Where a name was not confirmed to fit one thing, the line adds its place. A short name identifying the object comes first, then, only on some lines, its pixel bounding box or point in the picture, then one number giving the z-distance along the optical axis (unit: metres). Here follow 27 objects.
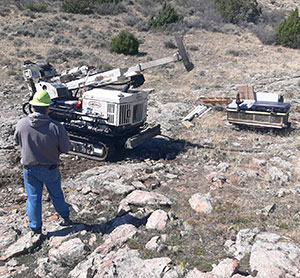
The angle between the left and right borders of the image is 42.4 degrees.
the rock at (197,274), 4.24
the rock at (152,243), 5.02
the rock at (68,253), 5.02
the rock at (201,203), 6.18
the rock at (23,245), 5.27
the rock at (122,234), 5.29
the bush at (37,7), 31.27
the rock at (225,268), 4.26
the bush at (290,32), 26.23
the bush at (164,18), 30.45
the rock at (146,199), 6.36
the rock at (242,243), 4.85
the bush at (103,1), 34.66
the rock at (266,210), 6.04
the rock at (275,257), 4.25
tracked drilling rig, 8.65
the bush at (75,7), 32.19
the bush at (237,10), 34.41
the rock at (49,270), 4.86
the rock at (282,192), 6.88
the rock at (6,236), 5.58
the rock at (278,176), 7.56
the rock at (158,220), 5.62
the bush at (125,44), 23.16
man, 5.23
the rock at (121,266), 4.48
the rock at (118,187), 6.97
